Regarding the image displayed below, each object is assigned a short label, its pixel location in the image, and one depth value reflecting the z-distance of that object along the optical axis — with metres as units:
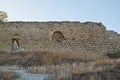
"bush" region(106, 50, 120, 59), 12.31
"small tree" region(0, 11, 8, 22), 21.05
